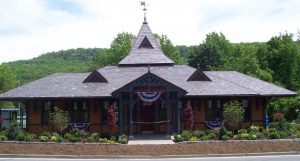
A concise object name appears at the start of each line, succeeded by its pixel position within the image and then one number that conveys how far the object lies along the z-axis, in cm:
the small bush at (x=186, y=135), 2756
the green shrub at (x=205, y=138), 2755
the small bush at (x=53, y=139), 2772
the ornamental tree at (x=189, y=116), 3083
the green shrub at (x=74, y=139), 2777
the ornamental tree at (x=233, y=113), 3048
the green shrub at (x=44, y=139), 2754
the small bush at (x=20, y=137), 2805
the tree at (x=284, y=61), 7012
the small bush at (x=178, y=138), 2723
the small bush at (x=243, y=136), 2798
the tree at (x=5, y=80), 8234
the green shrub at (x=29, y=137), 2796
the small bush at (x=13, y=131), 2855
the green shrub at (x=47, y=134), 2900
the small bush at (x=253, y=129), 3008
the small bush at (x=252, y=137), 2781
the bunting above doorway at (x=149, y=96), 3059
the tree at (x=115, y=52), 7006
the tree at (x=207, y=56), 7625
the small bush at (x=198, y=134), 2891
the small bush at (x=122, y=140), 2708
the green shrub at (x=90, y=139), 2736
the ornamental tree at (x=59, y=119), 2997
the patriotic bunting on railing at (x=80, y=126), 3253
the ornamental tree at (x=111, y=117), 3052
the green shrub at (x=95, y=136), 2802
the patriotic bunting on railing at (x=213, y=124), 3316
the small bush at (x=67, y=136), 2861
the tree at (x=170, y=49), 7256
